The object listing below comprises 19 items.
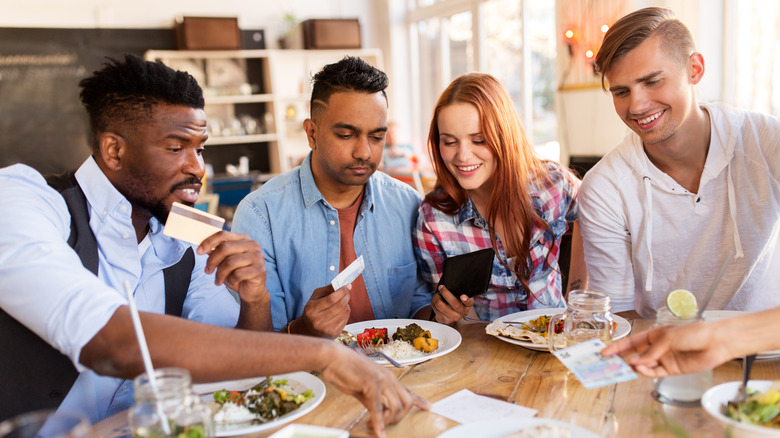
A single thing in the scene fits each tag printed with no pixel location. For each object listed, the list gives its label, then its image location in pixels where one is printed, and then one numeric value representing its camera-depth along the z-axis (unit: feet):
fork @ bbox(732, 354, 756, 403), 3.53
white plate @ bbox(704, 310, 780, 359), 5.10
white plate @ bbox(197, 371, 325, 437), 4.02
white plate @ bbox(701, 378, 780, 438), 3.09
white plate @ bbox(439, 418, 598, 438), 3.57
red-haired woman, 6.86
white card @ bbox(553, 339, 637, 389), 3.52
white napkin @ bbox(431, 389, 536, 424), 3.94
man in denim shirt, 7.06
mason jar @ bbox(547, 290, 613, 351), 4.55
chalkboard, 19.76
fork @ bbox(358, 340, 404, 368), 5.15
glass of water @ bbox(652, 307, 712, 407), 3.92
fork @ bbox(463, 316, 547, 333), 5.37
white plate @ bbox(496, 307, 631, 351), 4.93
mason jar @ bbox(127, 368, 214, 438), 2.99
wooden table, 3.74
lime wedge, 4.03
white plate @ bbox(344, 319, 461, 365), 4.88
